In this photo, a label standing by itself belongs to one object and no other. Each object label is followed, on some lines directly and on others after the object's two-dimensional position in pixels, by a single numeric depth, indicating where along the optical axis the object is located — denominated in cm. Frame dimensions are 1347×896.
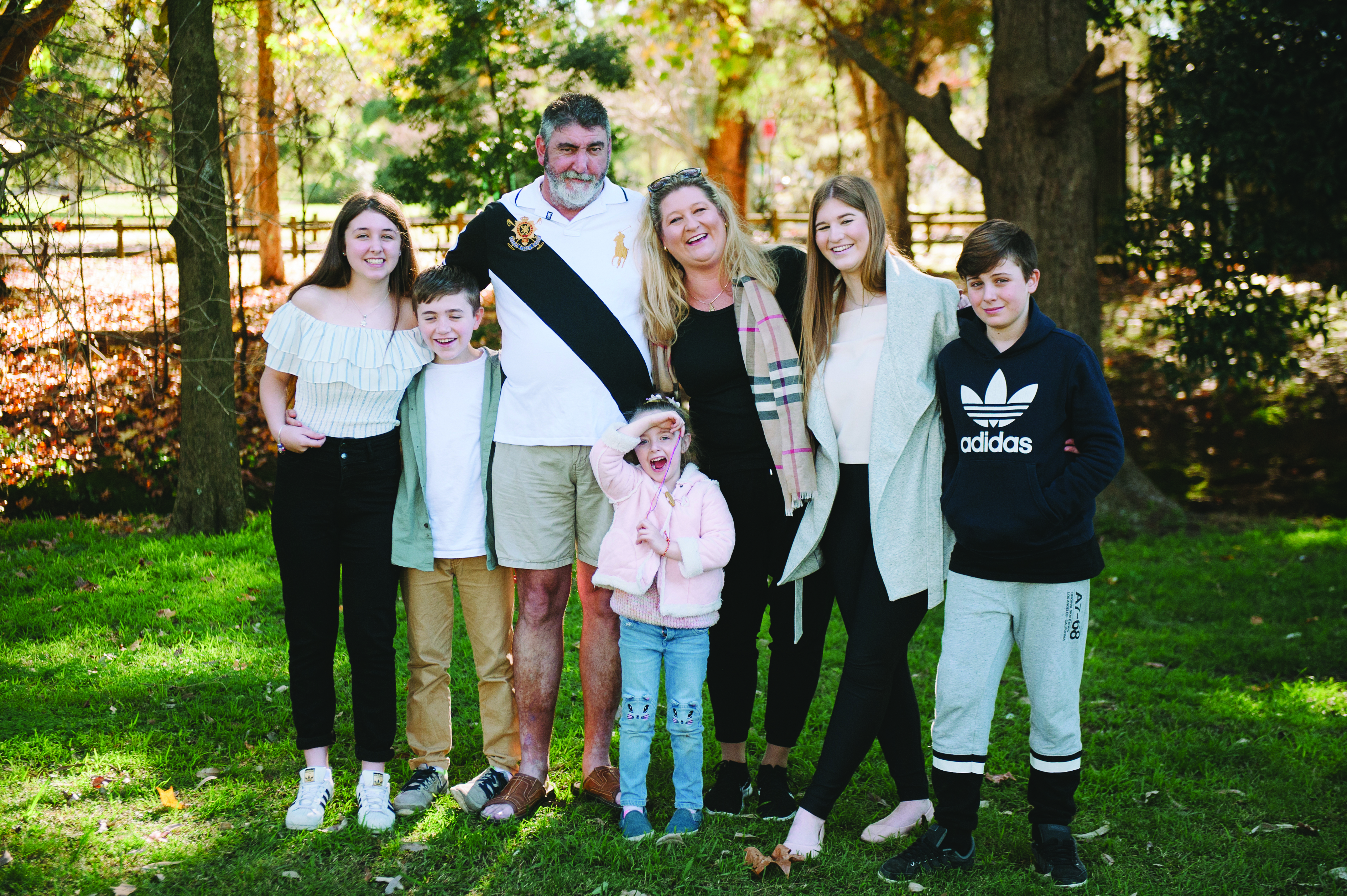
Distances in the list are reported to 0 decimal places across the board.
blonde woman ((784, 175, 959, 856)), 301
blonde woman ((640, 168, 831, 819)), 325
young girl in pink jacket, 318
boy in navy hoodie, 289
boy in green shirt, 339
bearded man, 335
